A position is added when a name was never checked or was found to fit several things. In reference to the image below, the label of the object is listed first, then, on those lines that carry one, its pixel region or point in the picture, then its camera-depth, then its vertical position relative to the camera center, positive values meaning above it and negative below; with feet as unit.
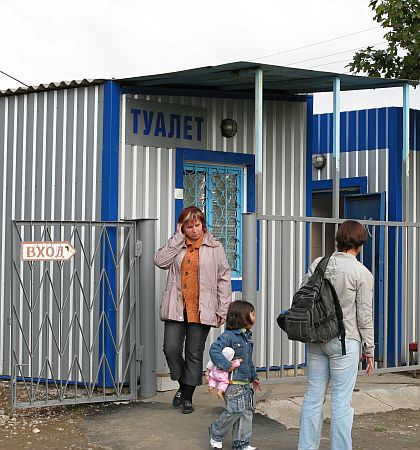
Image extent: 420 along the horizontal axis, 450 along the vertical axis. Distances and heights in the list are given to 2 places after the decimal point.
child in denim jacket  22.35 -3.15
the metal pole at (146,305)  28.68 -1.98
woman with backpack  21.26 -2.48
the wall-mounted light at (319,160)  40.65 +3.25
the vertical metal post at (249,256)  26.12 -0.48
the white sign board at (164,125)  30.07 +3.58
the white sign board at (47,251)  26.48 -0.37
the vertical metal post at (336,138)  28.68 +2.98
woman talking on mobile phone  26.63 -1.59
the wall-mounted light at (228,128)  32.24 +3.64
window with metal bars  32.07 +1.31
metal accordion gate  28.37 -2.33
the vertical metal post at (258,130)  26.73 +2.98
